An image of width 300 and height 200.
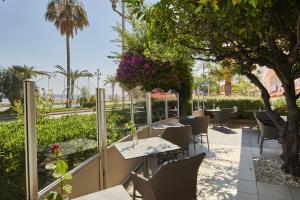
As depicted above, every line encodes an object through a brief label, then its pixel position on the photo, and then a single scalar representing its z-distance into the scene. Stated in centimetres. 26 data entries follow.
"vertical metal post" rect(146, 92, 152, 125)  464
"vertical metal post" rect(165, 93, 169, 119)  569
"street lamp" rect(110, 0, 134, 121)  556
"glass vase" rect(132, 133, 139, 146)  281
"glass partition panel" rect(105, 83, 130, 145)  302
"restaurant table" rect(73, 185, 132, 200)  149
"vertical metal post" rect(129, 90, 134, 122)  373
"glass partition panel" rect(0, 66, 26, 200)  143
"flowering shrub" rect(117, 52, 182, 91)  511
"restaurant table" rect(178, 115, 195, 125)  498
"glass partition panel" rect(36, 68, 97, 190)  177
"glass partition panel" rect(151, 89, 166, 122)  502
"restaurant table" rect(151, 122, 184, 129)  431
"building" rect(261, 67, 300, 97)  937
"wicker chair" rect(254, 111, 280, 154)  397
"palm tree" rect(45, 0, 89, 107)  1556
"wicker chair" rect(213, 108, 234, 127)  695
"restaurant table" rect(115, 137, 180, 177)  234
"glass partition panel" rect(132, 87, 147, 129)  392
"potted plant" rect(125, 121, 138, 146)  282
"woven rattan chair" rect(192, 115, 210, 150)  453
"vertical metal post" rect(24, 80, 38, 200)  147
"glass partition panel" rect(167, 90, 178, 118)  590
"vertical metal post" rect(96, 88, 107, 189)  251
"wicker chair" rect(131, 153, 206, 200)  167
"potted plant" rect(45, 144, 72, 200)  130
